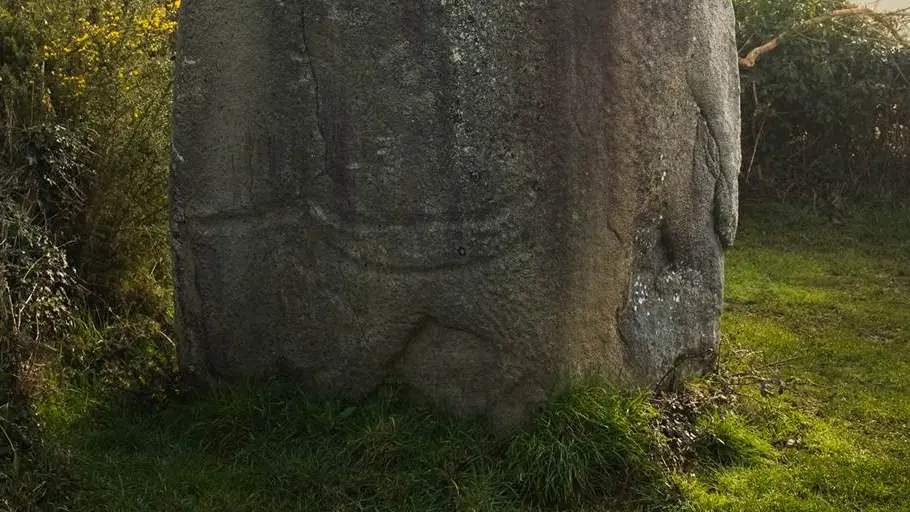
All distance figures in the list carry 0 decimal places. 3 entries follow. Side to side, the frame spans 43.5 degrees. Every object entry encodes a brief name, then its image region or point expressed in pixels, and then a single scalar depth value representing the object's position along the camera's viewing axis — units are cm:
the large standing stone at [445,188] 411
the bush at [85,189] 499
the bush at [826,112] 955
